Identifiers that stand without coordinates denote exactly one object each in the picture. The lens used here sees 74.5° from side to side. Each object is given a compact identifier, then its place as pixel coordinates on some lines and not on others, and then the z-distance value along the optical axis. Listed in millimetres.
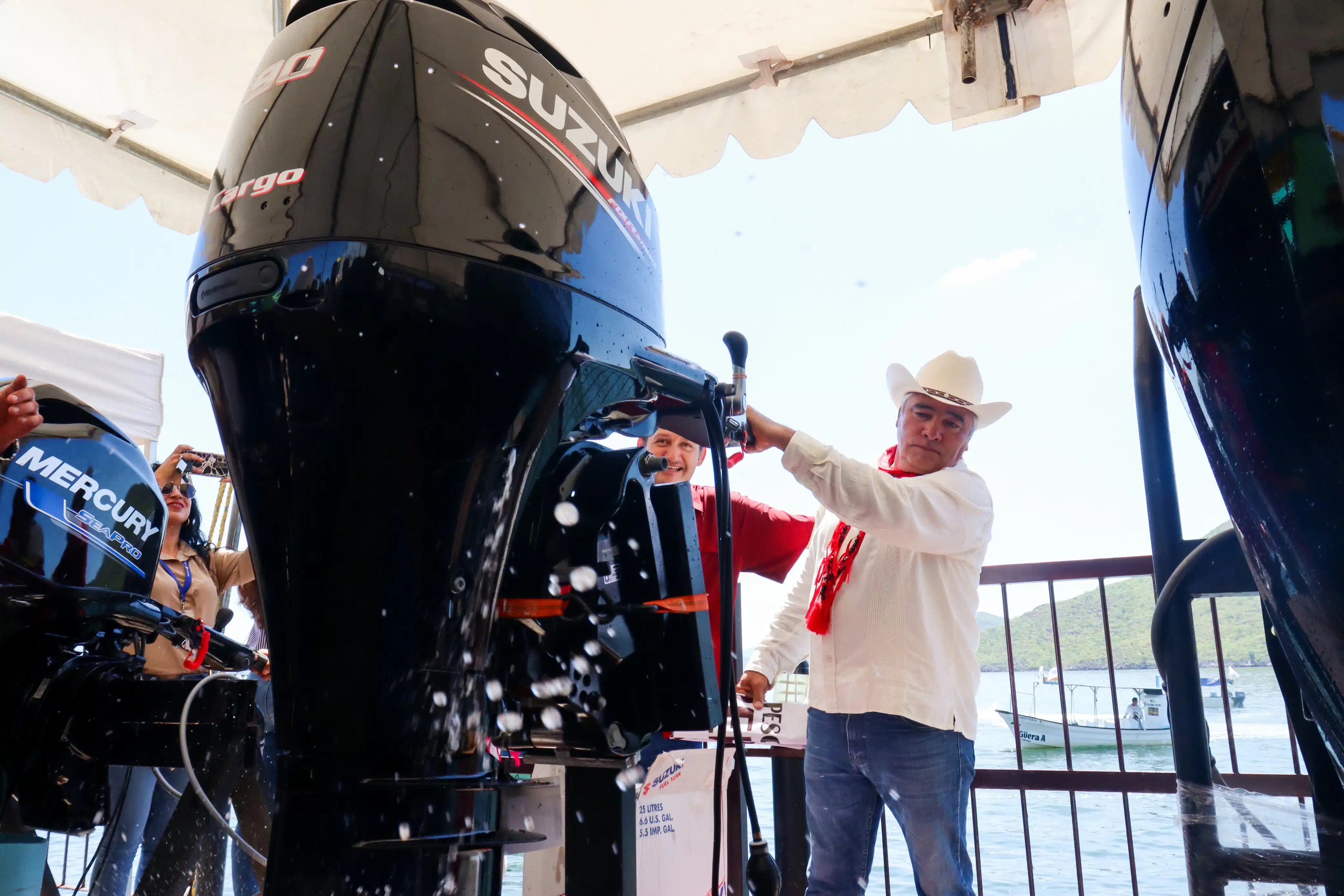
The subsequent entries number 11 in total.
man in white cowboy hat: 2061
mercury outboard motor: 990
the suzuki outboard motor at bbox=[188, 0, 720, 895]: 699
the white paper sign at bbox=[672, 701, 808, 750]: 2637
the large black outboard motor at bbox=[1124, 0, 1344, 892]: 391
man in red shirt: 2818
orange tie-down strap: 847
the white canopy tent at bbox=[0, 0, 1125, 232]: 2381
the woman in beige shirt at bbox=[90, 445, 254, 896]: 2525
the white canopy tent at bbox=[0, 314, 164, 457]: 3699
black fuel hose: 826
